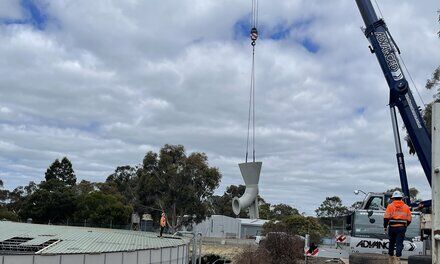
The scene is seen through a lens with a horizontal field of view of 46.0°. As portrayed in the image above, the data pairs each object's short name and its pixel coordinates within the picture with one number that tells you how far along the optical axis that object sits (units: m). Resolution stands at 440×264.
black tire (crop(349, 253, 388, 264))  8.17
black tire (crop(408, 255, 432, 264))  6.47
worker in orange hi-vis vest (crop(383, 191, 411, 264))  9.98
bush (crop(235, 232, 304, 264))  26.25
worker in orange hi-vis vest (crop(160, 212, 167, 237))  29.00
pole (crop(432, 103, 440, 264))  4.78
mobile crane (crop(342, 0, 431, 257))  19.58
